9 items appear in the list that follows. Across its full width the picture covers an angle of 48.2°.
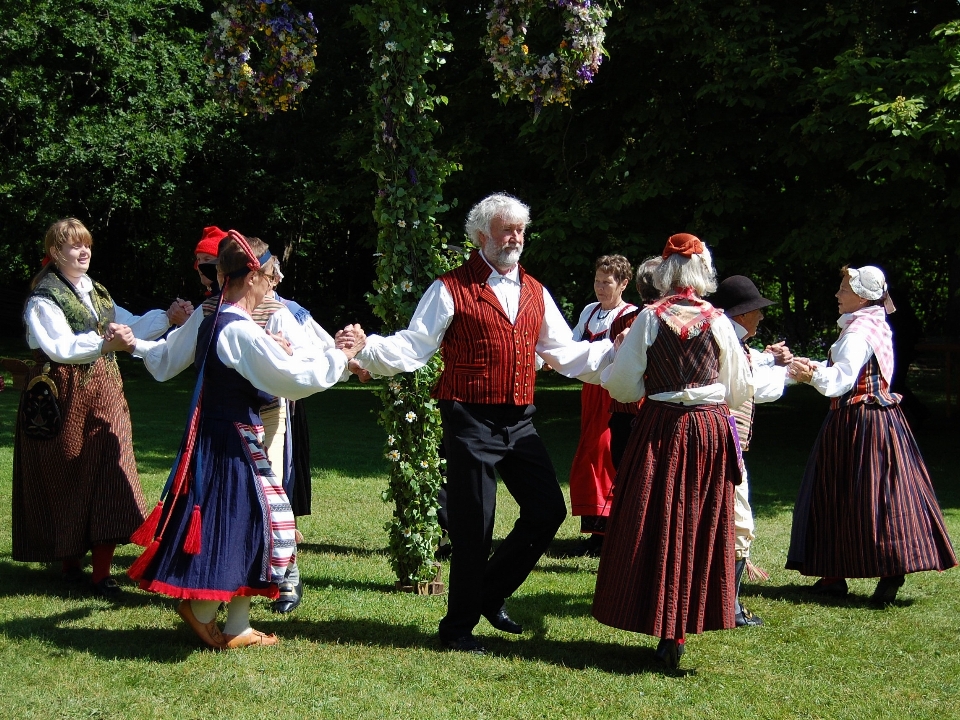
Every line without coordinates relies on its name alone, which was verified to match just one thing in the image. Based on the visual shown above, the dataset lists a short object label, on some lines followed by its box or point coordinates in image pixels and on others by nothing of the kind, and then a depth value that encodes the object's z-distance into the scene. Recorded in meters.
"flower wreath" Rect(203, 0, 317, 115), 5.59
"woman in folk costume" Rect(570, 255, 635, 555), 6.74
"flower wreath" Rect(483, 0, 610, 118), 5.63
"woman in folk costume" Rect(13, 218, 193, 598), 5.48
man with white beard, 4.59
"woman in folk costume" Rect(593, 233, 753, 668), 4.34
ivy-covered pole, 5.42
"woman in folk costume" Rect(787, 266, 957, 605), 5.53
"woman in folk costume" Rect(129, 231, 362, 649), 4.31
